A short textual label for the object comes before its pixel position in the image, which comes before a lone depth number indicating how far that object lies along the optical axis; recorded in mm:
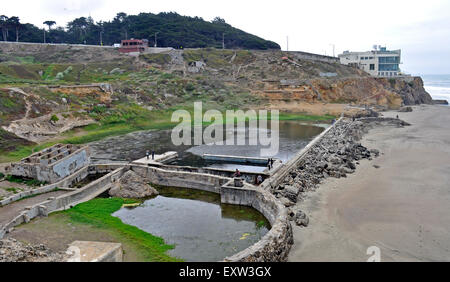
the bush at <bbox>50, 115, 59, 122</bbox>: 43969
